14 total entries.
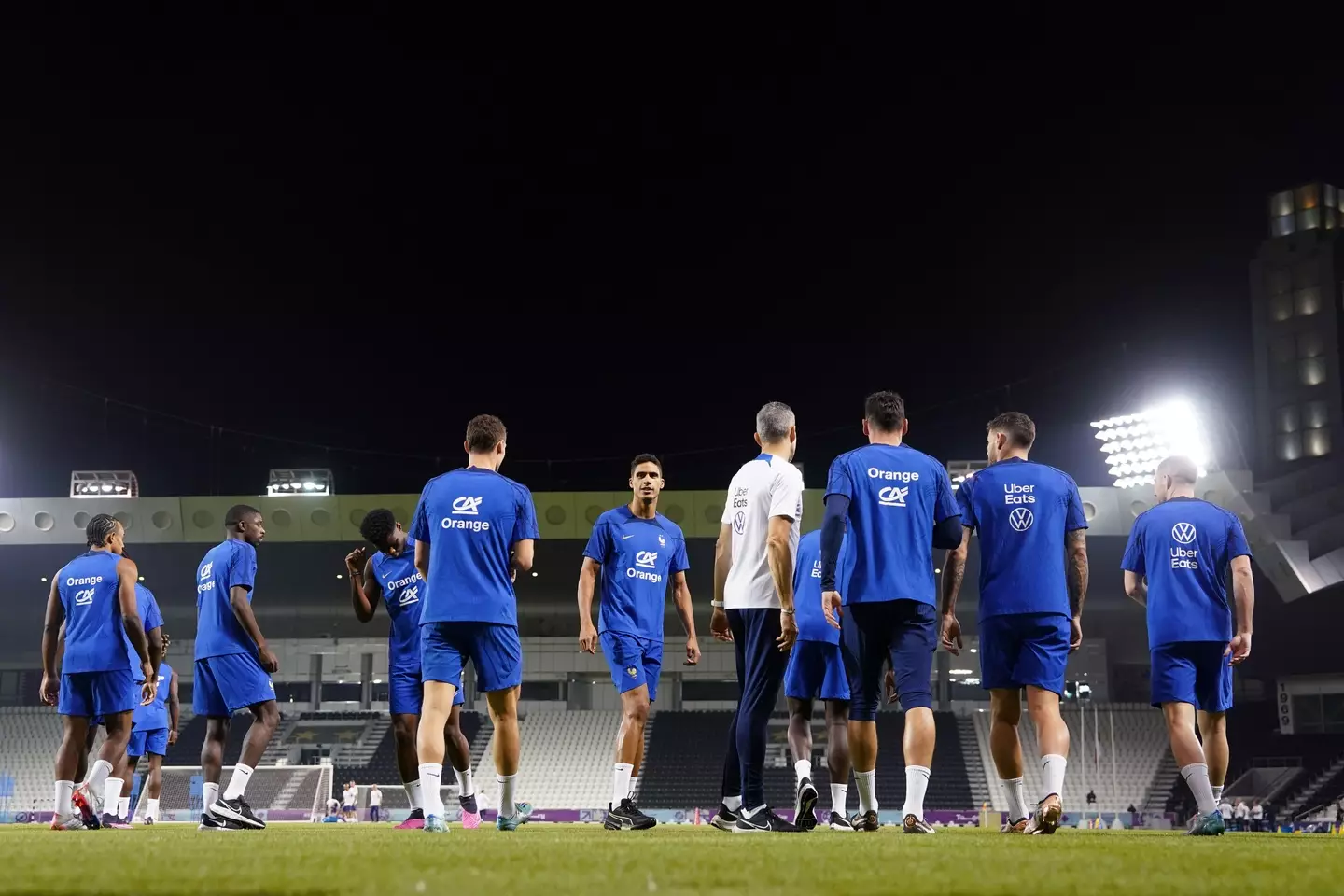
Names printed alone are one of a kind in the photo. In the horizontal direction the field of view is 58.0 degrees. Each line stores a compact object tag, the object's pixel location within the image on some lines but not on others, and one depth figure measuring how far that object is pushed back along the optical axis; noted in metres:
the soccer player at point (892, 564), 6.57
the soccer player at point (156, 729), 12.34
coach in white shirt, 6.98
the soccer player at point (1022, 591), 6.96
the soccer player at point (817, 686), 8.51
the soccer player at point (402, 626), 9.35
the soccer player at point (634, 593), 8.18
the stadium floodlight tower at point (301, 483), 36.09
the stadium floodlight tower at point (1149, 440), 32.50
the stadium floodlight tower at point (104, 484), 34.50
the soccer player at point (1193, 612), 7.47
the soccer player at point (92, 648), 8.50
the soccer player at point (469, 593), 6.71
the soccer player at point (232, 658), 8.63
